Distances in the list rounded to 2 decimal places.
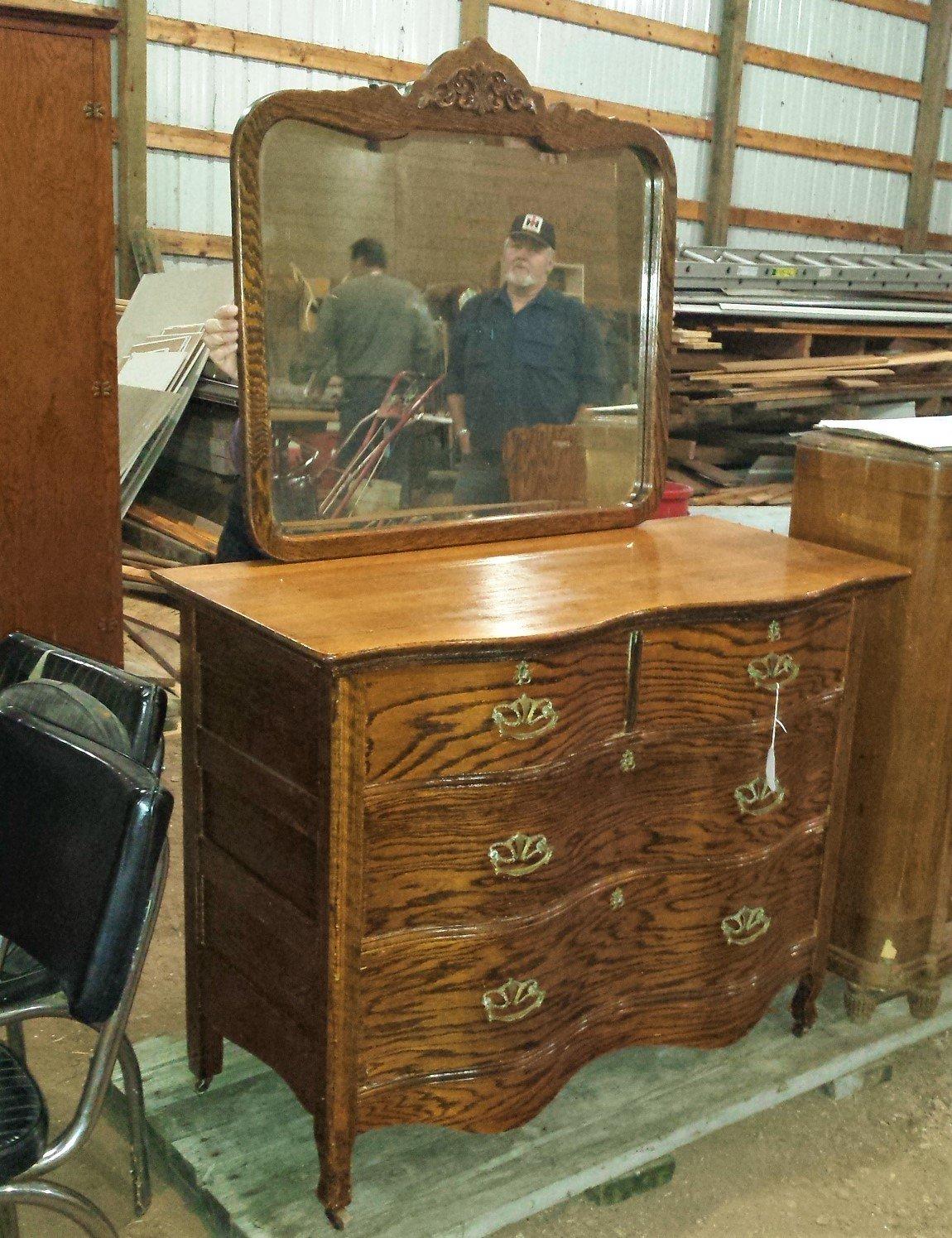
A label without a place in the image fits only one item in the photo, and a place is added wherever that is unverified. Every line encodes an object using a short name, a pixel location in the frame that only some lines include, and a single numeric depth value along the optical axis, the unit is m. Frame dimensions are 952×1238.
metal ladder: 7.29
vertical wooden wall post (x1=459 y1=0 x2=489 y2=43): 7.40
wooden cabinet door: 3.54
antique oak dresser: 1.94
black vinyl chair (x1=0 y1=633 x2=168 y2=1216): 1.90
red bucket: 3.28
